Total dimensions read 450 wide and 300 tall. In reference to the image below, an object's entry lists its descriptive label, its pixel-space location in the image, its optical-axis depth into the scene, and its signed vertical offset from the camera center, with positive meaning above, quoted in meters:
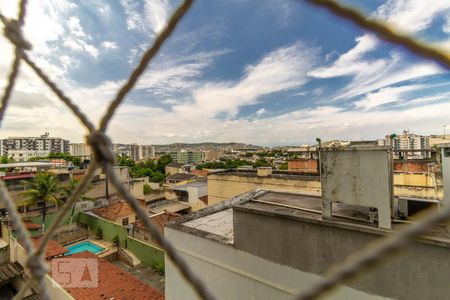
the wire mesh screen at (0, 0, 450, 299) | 0.48 -0.03
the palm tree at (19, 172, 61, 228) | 15.29 -1.94
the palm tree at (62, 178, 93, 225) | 17.02 -2.01
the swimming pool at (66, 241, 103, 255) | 14.58 -5.18
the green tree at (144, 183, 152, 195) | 27.07 -3.62
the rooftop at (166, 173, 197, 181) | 35.65 -3.10
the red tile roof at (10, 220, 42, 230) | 15.69 -4.12
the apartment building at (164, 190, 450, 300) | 2.82 -1.43
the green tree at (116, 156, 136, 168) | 43.46 -1.19
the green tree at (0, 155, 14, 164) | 27.08 -0.19
